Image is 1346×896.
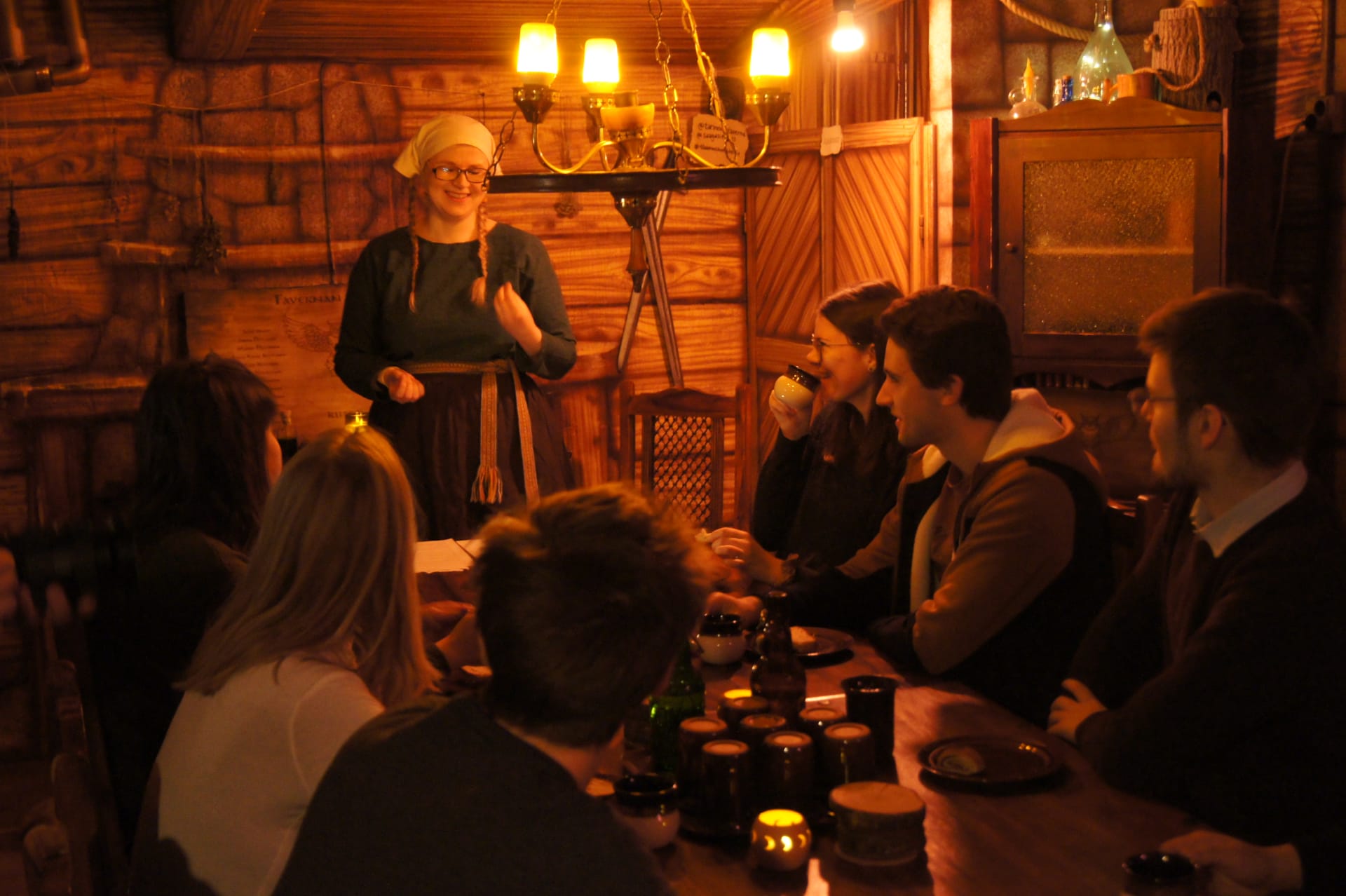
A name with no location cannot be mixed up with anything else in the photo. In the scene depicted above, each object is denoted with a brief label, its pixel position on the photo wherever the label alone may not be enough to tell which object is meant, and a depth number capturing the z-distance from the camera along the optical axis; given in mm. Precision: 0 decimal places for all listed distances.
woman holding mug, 3113
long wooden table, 1505
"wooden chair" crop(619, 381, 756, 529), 3904
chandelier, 2340
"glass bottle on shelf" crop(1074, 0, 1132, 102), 3449
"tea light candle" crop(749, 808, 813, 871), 1546
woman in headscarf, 3814
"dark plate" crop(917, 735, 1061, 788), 1767
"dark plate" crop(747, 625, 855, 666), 2361
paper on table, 3066
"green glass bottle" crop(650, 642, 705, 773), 1909
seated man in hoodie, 2236
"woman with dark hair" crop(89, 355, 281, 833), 2045
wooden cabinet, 3049
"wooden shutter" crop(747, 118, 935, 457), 4004
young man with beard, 1706
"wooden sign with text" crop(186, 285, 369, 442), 4762
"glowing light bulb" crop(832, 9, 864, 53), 3600
